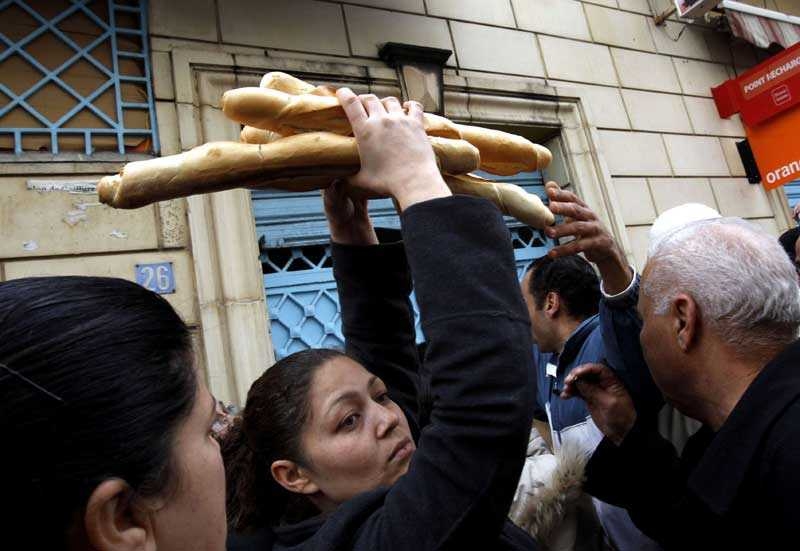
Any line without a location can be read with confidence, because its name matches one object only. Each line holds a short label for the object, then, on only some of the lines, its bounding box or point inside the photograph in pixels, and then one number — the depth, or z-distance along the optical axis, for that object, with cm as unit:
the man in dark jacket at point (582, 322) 187
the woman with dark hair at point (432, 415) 98
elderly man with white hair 124
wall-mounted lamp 480
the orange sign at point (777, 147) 592
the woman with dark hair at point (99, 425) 70
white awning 645
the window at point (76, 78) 358
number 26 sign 354
